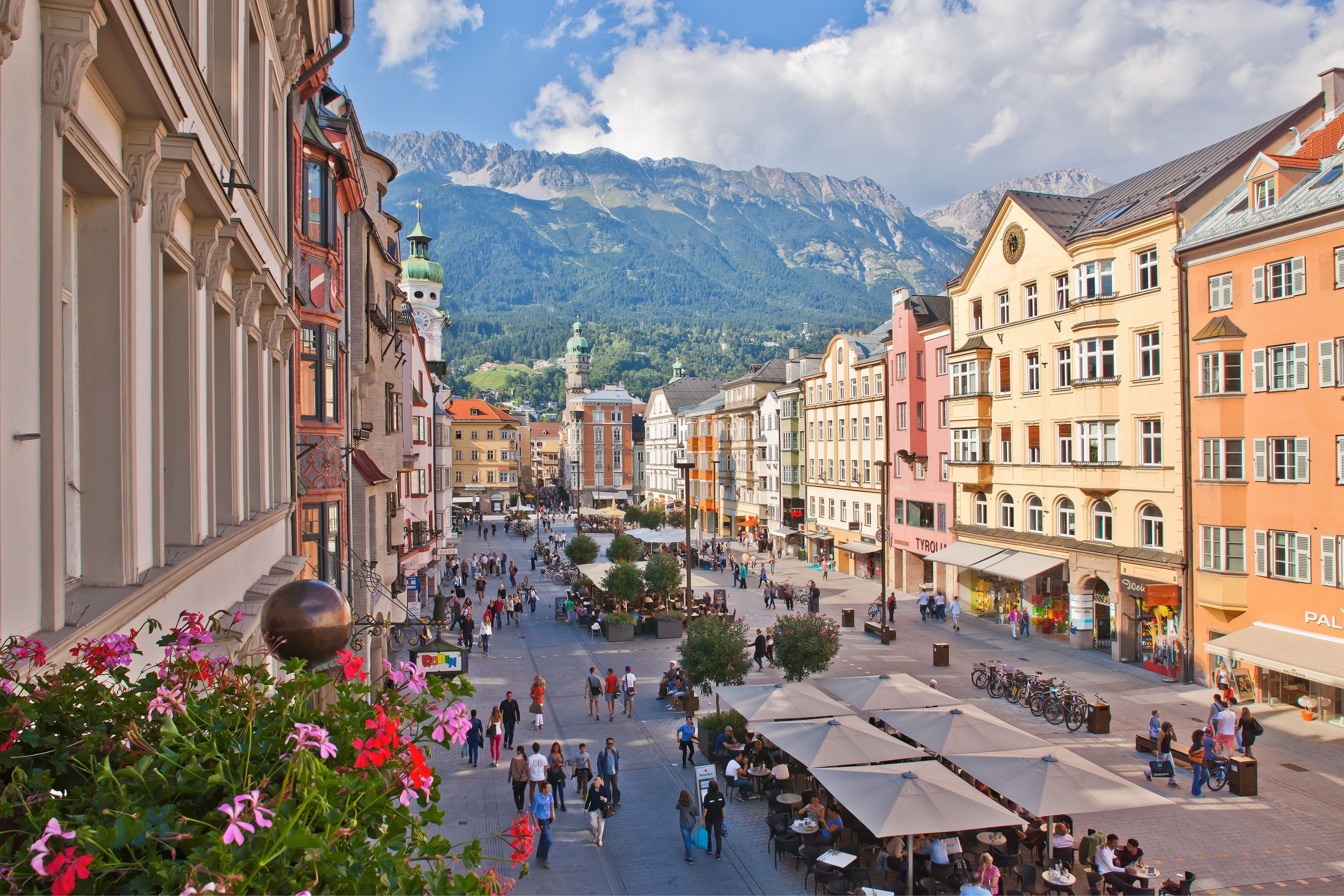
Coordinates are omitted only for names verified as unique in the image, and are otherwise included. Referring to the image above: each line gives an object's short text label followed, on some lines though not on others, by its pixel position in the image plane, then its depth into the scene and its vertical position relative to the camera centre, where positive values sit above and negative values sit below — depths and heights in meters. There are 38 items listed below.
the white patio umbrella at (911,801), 13.62 -5.57
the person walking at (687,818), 15.80 -6.45
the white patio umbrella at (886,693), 20.17 -5.64
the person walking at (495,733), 20.88 -6.56
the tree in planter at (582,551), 53.25 -5.88
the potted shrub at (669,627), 37.84 -7.39
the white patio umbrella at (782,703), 19.39 -5.61
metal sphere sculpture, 5.41 -1.01
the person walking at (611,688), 24.78 -6.51
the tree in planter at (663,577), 40.12 -5.62
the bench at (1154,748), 20.23 -7.00
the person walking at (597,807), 16.47 -6.63
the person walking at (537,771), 17.30 -6.11
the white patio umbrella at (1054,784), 14.03 -5.49
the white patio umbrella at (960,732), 16.72 -5.48
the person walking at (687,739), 21.00 -6.71
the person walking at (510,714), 22.14 -6.45
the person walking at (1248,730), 20.56 -6.56
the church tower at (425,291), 87.44 +17.18
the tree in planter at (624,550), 49.72 -5.53
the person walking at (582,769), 18.70 -6.60
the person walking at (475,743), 20.95 -6.80
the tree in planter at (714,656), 23.72 -5.43
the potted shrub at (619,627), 37.16 -7.25
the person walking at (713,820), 16.12 -6.61
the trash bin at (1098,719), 23.06 -7.01
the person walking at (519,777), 17.47 -6.32
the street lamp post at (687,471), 34.78 -0.87
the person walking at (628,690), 25.23 -6.70
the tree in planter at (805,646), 24.92 -5.45
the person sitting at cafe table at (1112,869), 13.62 -6.49
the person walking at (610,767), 18.08 -6.33
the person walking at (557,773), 18.05 -6.41
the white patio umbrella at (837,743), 16.53 -5.60
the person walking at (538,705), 23.08 -6.55
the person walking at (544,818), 15.79 -6.45
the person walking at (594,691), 25.02 -6.66
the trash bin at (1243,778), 18.61 -6.90
